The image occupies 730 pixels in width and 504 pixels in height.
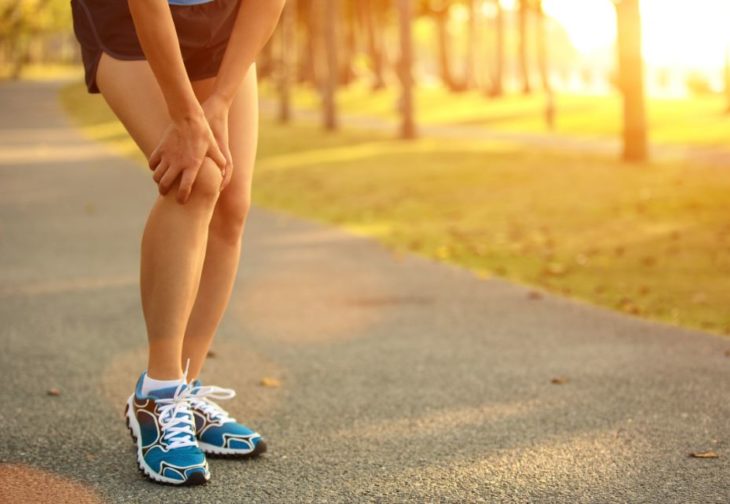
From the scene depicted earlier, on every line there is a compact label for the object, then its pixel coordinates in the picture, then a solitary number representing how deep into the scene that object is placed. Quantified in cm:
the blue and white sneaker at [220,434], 342
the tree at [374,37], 5441
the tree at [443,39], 5200
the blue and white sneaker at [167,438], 313
